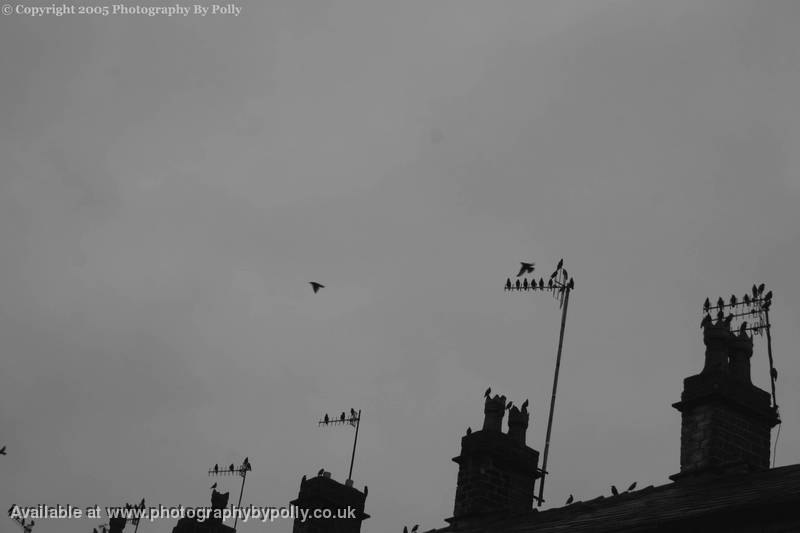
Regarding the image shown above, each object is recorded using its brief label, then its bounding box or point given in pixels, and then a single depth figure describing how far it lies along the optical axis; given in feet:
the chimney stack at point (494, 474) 69.82
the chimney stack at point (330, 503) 77.15
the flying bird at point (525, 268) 81.68
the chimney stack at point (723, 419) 60.44
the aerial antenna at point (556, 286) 80.19
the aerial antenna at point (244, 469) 107.24
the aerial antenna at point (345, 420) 90.20
